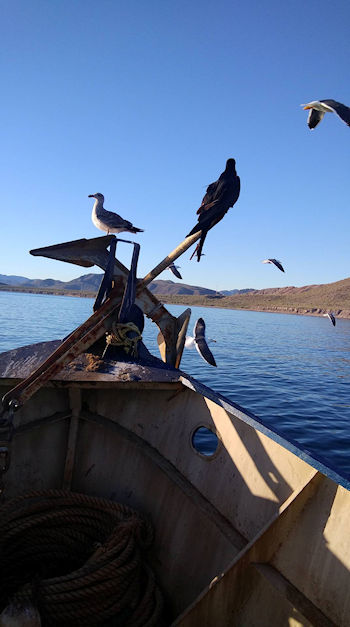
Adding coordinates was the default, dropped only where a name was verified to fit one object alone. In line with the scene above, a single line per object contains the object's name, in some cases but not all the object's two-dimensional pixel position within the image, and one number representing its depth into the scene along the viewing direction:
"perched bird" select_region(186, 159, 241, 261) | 4.28
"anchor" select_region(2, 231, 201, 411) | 3.87
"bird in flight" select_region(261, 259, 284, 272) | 10.39
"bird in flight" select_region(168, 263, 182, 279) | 7.77
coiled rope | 2.98
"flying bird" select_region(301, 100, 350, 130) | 5.29
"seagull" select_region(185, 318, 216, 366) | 7.98
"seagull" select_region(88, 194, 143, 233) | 5.57
